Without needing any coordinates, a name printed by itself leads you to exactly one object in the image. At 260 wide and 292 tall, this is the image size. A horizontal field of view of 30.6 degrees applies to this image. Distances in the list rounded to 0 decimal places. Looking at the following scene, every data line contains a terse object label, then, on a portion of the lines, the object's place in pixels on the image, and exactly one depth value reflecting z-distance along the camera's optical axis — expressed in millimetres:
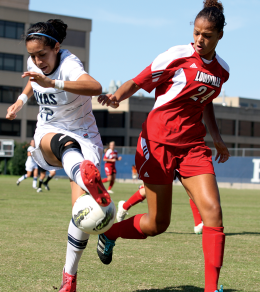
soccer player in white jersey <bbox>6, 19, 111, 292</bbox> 3725
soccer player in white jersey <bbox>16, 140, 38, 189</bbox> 21266
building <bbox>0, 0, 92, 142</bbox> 54250
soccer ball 3395
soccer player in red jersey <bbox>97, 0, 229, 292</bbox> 4062
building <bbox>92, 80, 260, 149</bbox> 62719
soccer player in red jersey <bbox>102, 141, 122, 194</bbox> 19734
